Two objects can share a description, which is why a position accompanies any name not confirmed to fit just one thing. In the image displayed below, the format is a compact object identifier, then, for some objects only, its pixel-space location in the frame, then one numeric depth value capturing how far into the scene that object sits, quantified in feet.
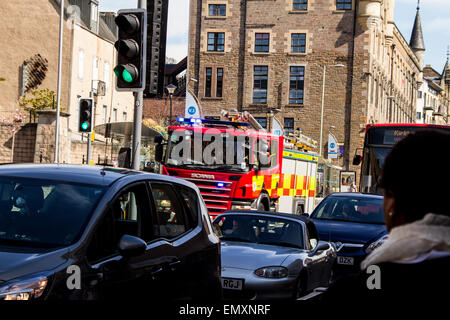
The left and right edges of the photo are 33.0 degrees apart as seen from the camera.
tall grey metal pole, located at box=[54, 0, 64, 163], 104.99
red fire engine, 68.80
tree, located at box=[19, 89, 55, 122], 142.10
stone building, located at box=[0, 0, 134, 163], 153.69
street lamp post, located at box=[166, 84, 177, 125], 124.36
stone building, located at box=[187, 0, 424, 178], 195.83
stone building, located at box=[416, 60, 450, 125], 435.12
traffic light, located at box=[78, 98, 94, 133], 55.72
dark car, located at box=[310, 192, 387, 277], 43.04
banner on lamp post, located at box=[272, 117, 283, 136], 191.40
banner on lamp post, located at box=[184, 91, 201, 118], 109.99
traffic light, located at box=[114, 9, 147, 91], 36.63
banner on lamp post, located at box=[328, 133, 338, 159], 157.29
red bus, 76.59
